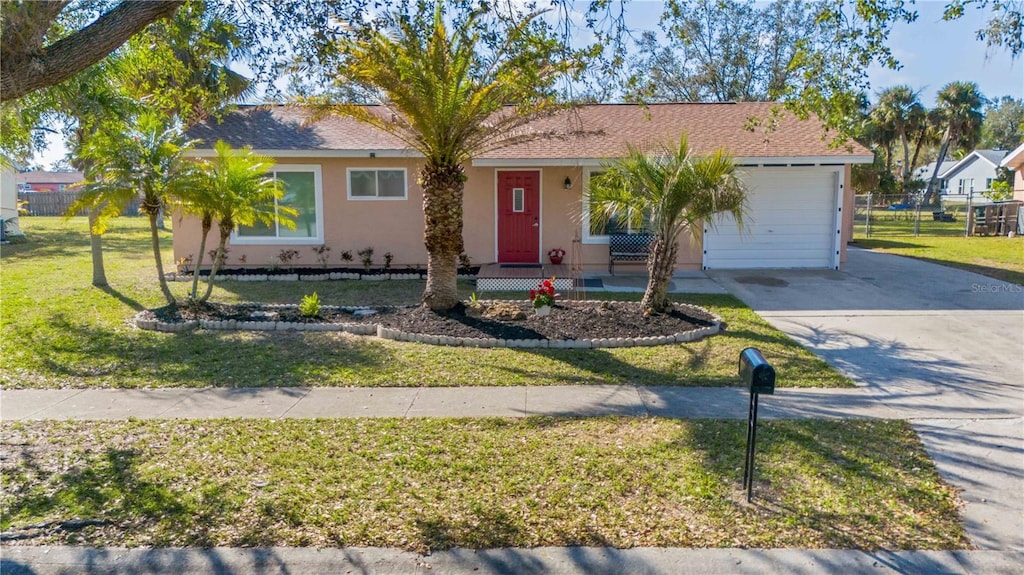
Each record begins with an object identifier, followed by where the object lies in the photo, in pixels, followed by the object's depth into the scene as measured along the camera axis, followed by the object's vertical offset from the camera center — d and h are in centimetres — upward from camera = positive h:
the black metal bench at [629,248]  1455 -54
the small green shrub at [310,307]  1002 -127
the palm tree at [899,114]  3775 +618
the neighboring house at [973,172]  4811 +408
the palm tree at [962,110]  3900 +661
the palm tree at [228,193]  969 +41
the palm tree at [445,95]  773 +170
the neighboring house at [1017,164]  2435 +227
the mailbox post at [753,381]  402 -95
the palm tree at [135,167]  928 +75
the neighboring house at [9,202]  2408 +68
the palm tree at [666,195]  898 +37
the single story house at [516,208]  1476 +32
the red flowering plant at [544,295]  984 -107
